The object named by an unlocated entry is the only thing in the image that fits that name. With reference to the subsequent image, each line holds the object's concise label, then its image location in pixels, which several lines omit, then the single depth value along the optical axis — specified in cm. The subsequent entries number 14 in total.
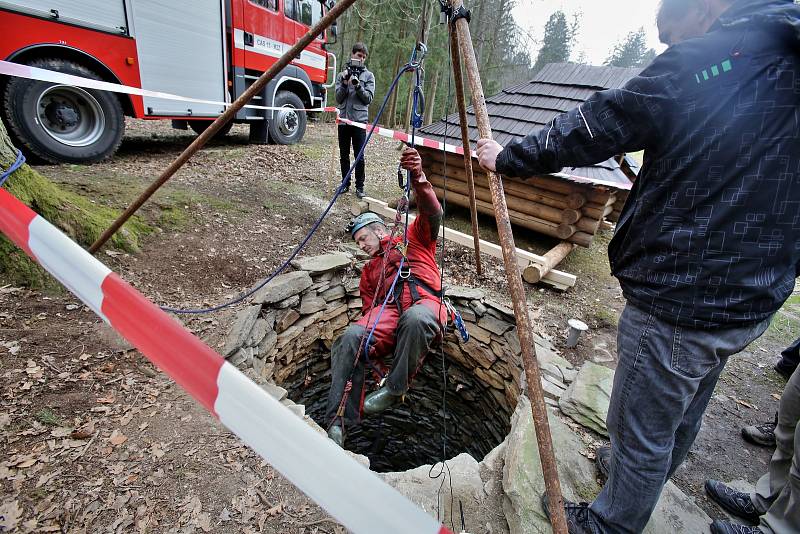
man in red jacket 246
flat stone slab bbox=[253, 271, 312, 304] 333
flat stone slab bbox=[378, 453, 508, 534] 191
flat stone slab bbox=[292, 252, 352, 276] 387
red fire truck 417
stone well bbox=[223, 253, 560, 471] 355
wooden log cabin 480
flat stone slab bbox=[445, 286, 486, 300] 401
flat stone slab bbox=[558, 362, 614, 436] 245
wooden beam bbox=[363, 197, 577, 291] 426
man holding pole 100
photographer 525
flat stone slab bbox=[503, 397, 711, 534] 179
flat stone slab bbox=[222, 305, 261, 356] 265
